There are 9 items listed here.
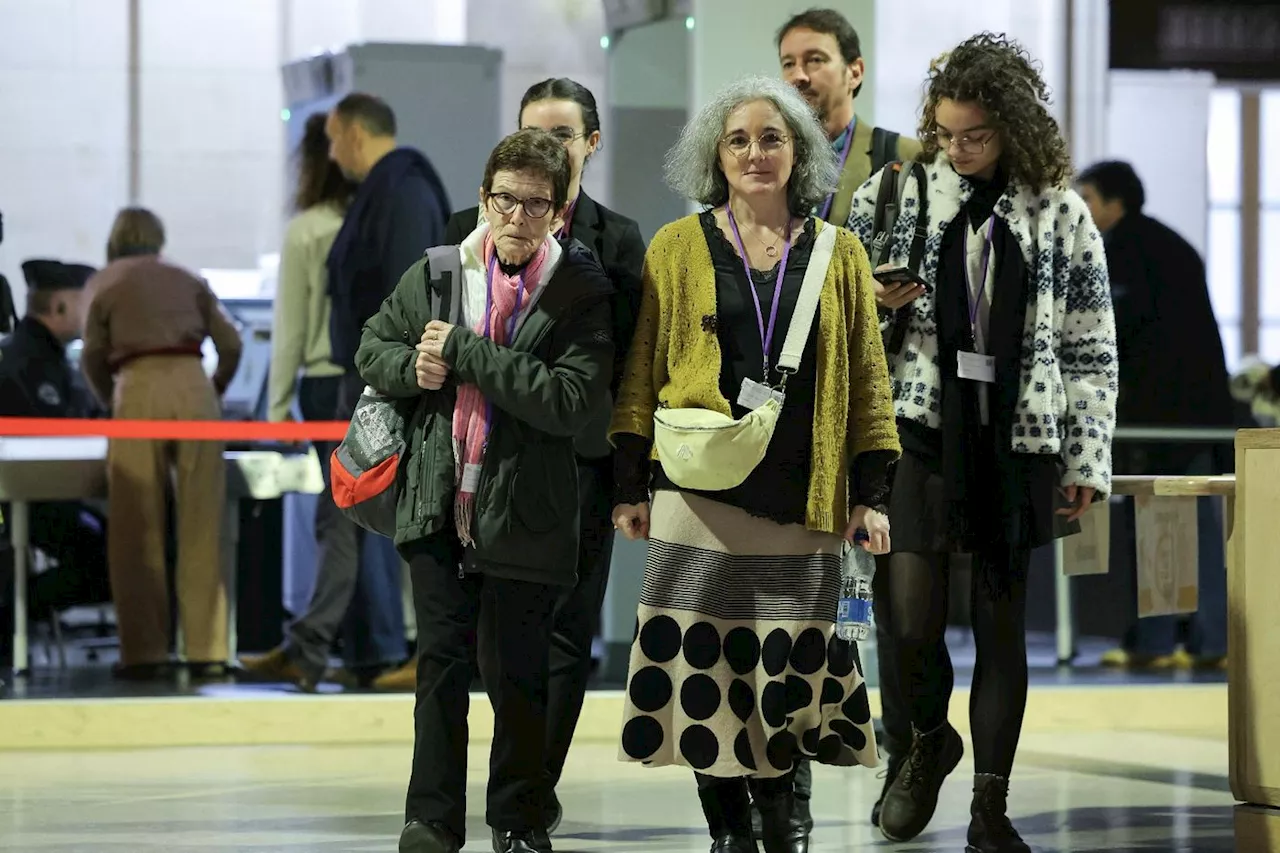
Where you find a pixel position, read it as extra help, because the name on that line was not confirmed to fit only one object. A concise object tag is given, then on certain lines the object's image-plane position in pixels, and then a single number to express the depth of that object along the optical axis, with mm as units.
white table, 12695
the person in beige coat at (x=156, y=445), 12891
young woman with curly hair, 8281
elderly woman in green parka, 7527
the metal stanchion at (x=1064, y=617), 14492
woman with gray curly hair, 7461
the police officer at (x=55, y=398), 12727
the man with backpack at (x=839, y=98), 9398
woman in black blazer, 8555
